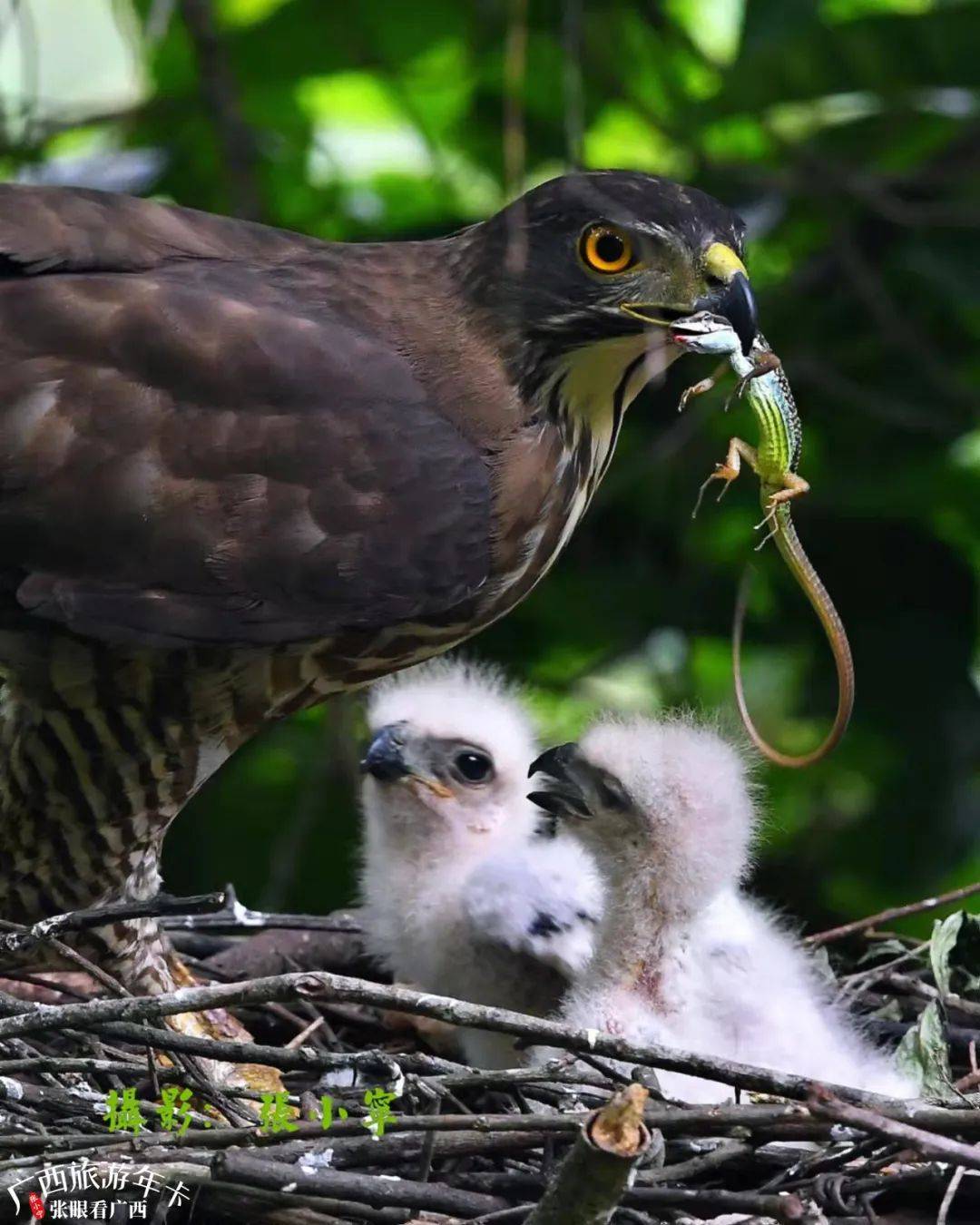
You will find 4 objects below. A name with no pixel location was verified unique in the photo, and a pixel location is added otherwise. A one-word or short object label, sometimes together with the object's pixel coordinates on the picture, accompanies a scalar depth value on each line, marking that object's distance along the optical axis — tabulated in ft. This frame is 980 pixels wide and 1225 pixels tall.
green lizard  22.06
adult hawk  21.95
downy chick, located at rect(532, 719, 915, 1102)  22.40
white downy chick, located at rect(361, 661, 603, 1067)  24.16
